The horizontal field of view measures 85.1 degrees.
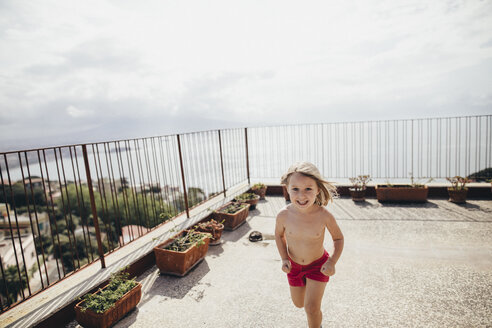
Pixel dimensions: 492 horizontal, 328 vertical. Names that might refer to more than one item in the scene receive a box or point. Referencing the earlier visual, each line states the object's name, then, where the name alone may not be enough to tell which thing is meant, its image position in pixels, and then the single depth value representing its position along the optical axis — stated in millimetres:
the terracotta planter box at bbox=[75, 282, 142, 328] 2646
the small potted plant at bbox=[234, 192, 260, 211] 6145
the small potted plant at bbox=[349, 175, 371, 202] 6559
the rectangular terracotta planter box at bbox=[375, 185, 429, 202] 6071
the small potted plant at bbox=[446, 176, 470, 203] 5879
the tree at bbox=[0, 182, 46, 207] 68375
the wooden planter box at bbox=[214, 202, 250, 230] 5094
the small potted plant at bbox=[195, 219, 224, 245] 4496
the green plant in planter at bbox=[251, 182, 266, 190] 7121
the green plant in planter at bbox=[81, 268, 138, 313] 2691
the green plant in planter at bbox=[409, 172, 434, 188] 6156
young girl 2236
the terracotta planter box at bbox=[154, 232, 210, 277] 3584
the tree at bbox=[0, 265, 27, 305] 28809
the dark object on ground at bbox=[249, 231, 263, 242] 4618
